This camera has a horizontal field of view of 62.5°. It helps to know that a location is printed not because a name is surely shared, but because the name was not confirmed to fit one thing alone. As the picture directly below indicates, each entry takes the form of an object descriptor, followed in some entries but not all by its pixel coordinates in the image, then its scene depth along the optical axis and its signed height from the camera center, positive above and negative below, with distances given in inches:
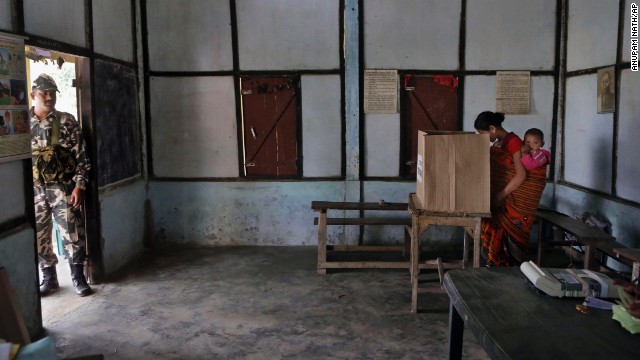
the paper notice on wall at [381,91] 236.1 +17.0
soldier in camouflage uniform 175.2 -17.1
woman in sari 169.9 -22.3
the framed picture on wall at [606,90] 190.7 +13.4
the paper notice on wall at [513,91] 235.0 +16.3
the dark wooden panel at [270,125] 240.2 +2.4
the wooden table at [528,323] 69.7 -29.0
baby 169.9 -8.3
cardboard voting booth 154.3 -12.9
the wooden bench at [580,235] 165.5 -35.6
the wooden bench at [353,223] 203.5 -38.7
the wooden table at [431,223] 160.2 -28.9
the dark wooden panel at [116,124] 198.5 +3.3
